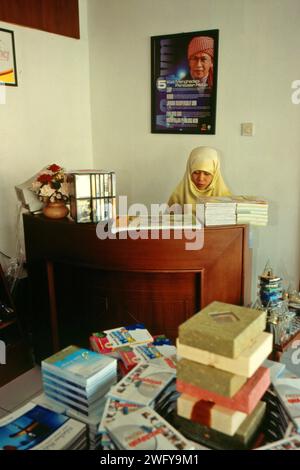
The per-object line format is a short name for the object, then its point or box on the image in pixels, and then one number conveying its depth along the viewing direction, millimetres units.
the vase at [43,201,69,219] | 2719
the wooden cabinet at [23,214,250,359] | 2580
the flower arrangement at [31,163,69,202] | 2646
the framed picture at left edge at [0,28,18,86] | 3631
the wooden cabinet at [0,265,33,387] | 3066
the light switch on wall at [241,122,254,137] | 3766
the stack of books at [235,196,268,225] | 2594
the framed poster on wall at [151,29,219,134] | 3887
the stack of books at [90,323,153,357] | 1851
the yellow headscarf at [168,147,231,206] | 3201
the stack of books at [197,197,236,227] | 2557
